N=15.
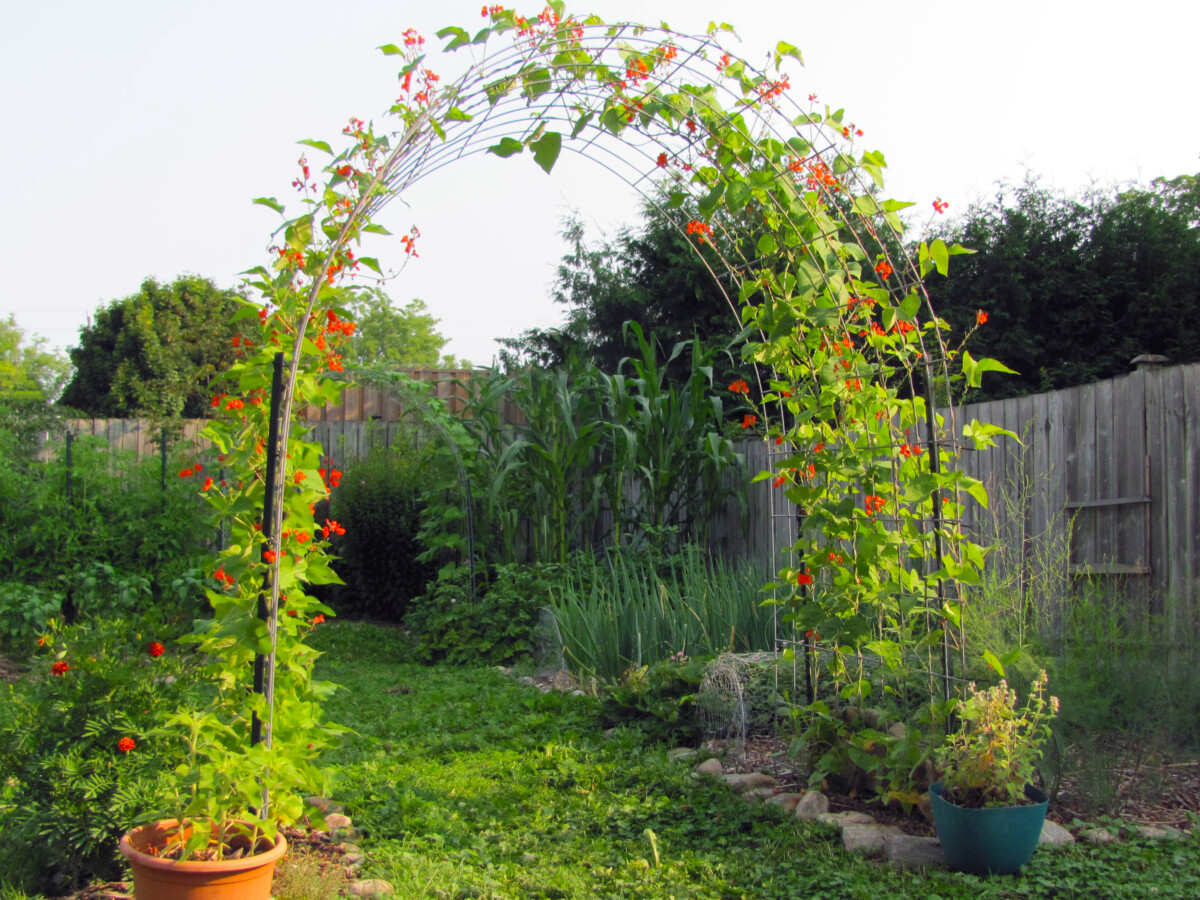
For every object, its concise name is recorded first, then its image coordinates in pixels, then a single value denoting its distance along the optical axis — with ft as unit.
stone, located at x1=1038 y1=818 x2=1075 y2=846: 7.91
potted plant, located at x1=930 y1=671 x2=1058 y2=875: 7.26
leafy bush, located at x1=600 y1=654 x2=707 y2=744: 11.51
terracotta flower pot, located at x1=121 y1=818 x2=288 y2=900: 6.02
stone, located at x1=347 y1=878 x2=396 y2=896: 6.97
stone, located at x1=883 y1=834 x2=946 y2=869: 7.65
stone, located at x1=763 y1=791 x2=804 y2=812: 8.96
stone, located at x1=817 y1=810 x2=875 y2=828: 8.43
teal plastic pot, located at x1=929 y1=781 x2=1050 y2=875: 7.24
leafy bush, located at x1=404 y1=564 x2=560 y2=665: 17.69
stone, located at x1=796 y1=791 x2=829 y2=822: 8.70
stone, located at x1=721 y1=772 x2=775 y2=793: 9.68
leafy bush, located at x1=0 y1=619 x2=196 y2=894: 6.70
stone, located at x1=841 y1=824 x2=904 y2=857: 7.85
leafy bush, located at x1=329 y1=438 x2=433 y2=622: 23.61
